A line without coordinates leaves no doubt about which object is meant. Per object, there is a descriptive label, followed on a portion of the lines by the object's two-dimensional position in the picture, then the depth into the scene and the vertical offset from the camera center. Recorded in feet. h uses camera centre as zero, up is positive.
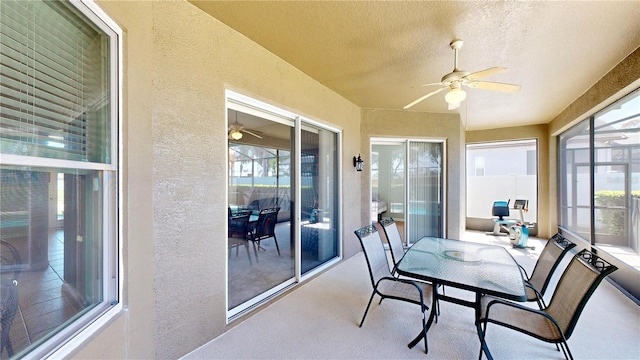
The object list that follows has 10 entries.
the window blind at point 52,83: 3.40 +1.53
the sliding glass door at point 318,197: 11.54 -0.88
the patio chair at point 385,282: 7.38 -3.41
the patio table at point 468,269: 6.46 -2.69
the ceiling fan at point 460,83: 7.79 +3.12
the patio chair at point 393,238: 9.93 -2.44
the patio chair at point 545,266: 7.30 -2.70
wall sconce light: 14.93 +0.97
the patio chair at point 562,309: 5.32 -3.05
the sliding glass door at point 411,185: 16.92 -0.40
